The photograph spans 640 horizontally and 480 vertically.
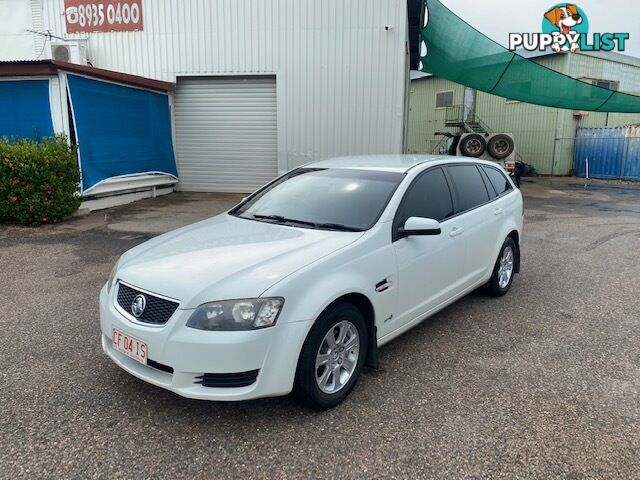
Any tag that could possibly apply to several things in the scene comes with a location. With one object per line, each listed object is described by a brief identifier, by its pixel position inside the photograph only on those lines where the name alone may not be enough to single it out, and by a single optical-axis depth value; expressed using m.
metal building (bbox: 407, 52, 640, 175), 21.98
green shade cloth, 12.86
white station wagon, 2.68
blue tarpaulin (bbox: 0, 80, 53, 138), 9.71
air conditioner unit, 13.19
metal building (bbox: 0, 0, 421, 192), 12.22
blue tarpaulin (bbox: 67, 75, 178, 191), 10.03
